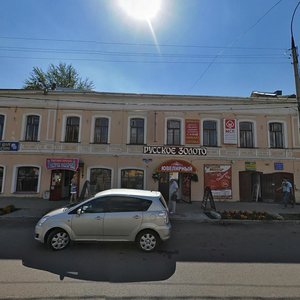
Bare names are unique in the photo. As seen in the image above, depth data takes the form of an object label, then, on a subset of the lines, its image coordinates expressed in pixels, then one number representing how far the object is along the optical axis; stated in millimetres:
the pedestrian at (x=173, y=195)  12266
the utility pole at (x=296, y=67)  11953
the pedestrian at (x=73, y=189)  14133
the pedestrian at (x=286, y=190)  14675
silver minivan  6887
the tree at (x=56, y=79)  29672
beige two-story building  16625
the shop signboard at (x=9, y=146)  16609
